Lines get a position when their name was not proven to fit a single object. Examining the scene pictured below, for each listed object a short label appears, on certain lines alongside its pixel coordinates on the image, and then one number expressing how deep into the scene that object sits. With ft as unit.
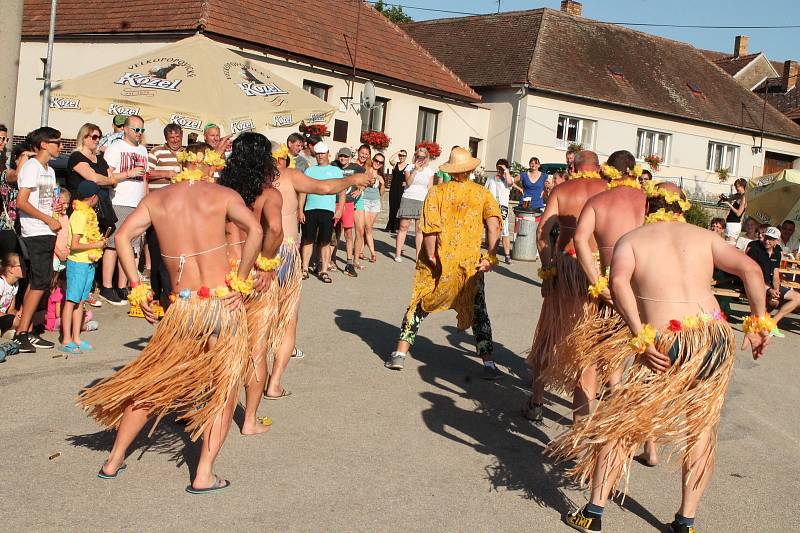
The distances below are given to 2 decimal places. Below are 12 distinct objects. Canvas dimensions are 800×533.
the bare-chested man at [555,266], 22.77
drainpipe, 112.37
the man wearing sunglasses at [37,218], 26.55
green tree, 192.85
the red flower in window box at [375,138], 81.51
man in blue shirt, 39.37
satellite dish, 70.38
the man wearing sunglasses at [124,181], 33.57
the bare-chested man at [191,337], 16.75
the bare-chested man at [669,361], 15.70
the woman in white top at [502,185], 53.47
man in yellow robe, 26.99
